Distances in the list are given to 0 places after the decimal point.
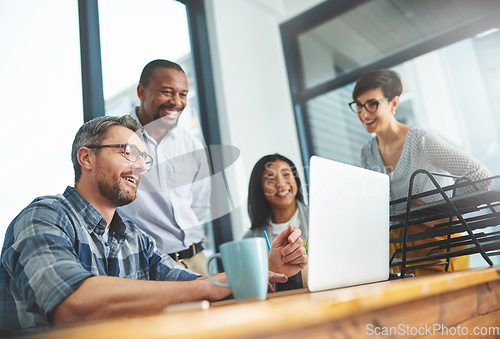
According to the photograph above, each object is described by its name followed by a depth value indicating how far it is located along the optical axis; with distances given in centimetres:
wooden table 33
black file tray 107
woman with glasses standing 182
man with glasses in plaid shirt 80
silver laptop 77
